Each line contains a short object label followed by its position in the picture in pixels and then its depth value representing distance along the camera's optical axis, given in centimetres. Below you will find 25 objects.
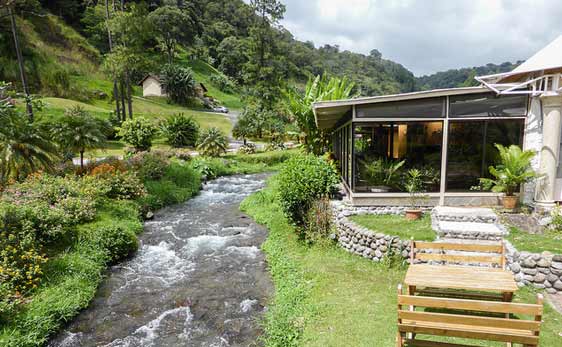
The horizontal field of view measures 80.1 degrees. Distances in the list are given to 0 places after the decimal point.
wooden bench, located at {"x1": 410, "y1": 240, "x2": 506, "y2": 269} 596
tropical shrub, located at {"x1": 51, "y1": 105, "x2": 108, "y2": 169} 1392
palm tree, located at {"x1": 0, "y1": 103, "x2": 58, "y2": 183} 1209
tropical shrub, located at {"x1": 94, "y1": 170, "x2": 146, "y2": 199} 1430
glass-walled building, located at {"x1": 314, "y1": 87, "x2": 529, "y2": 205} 1010
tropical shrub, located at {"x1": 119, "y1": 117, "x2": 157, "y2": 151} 2406
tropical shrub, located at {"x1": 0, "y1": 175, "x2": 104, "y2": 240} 918
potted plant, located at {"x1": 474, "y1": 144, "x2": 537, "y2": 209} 936
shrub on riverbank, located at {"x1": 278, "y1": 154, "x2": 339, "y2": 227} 1077
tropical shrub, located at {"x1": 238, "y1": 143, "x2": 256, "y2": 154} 2889
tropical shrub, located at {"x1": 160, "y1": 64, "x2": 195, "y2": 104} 4803
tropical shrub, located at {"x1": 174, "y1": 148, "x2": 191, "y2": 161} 2408
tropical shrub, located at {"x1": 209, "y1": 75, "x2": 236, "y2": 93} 6425
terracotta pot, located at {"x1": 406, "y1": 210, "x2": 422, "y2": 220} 977
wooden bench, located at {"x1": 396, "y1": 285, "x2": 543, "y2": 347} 392
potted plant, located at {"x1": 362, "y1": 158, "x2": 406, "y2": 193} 1076
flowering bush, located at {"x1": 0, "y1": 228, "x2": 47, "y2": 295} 730
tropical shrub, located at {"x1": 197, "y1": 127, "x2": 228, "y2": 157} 2572
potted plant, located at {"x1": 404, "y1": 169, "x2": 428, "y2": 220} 1041
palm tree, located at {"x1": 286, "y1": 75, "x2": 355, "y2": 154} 1667
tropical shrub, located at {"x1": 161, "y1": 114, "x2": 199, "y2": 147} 2920
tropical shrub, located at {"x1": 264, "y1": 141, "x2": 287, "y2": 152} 3138
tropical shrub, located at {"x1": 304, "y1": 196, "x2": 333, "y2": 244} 1011
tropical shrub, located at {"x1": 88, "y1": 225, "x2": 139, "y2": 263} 1003
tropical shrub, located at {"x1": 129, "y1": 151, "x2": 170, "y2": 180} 1772
